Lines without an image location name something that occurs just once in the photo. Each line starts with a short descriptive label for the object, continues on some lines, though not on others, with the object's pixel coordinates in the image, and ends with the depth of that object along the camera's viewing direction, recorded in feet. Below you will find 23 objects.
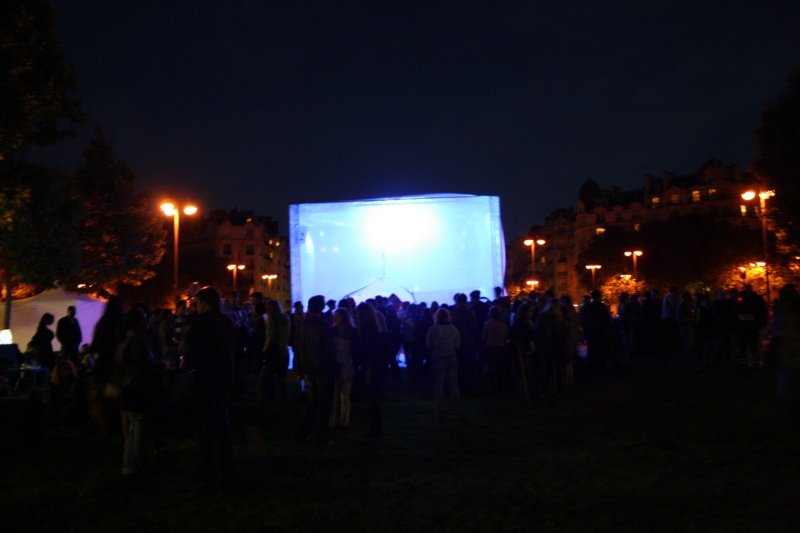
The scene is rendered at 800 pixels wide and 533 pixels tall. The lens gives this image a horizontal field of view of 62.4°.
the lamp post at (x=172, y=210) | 66.25
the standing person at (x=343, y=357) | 29.55
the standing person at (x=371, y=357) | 28.27
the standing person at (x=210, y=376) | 20.22
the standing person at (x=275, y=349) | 36.86
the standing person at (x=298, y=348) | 27.90
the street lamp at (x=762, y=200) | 72.38
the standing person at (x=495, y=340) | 38.78
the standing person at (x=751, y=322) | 47.70
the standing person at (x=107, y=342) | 24.49
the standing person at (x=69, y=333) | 40.60
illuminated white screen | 51.72
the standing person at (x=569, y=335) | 38.73
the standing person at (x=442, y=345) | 33.78
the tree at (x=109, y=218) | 88.89
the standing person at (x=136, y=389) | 21.79
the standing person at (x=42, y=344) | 42.22
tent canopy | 65.05
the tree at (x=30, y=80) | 49.75
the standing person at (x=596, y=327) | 46.88
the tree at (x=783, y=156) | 65.62
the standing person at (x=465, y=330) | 40.40
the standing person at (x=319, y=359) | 26.89
